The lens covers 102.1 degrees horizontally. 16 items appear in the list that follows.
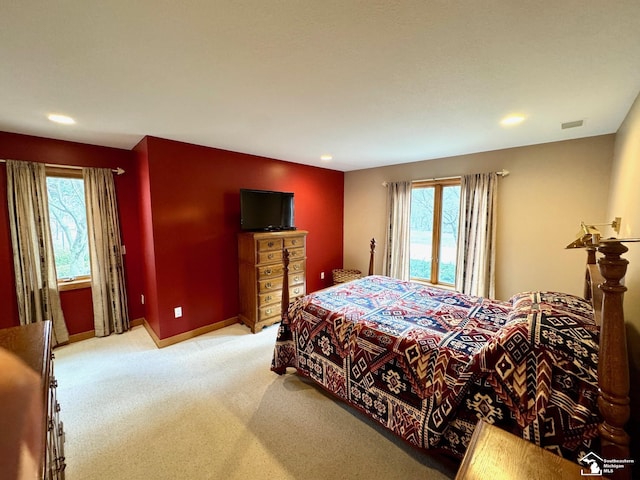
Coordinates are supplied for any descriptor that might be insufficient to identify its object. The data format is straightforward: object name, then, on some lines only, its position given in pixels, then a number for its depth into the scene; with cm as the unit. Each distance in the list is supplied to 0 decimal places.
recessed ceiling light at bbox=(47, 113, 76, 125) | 214
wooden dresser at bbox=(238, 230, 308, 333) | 333
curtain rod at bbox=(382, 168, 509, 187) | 329
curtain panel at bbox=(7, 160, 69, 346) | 262
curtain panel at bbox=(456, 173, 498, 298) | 338
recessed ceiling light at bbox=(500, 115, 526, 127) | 222
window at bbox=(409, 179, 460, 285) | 383
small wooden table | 83
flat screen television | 341
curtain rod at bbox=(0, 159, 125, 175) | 275
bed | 87
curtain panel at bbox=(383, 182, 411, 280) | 421
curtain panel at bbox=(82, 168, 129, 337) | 304
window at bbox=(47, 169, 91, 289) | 291
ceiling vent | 231
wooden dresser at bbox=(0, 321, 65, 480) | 97
